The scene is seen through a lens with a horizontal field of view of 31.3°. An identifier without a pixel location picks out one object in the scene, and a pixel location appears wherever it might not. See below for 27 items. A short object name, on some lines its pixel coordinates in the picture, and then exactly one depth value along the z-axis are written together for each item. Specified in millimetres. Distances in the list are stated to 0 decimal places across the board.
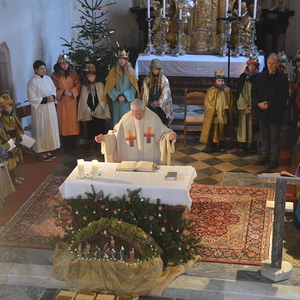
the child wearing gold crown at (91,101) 9477
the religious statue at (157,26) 12055
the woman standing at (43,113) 9000
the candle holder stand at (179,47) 11784
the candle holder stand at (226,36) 11492
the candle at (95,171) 5996
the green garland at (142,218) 5711
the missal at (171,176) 5969
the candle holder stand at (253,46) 11625
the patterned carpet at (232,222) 6113
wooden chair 9789
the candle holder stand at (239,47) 11633
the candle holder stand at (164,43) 11877
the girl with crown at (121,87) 9258
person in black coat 8477
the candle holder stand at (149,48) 11828
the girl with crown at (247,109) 9180
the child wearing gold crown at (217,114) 9406
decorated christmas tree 10023
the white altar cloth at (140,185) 5742
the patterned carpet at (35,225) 6423
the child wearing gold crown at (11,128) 7812
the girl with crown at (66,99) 9430
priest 6867
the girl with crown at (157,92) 9273
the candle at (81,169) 5996
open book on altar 6282
